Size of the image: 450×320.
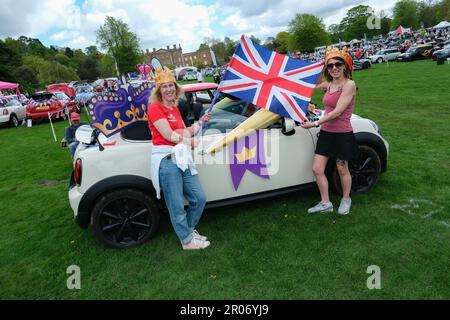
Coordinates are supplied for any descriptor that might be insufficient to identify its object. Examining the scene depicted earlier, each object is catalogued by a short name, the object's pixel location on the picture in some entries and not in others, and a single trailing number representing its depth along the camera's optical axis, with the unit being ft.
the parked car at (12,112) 48.80
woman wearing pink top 10.77
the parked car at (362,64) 89.04
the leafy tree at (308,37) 227.81
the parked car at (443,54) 69.26
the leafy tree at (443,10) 218.26
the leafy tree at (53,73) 181.37
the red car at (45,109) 49.57
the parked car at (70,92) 56.65
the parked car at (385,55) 104.75
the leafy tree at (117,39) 216.60
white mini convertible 10.61
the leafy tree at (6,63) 148.77
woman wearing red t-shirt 9.68
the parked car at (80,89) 95.84
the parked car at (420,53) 89.78
